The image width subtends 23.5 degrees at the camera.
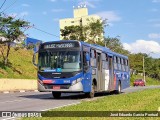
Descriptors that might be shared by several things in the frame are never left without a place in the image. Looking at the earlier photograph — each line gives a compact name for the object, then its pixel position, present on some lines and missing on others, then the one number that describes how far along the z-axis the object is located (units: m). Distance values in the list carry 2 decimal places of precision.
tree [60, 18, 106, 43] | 71.62
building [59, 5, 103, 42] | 142.10
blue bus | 20.39
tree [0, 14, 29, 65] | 42.59
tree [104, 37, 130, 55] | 81.82
